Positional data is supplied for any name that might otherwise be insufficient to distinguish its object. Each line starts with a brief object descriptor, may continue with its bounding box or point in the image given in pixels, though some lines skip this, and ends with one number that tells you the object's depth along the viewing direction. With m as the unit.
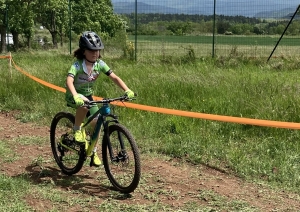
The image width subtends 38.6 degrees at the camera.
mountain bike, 4.54
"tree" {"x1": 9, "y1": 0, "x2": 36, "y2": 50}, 26.23
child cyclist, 4.64
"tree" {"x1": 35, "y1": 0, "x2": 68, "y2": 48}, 26.83
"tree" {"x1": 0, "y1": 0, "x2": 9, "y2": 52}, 24.95
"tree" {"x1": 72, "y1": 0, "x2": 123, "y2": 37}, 42.09
